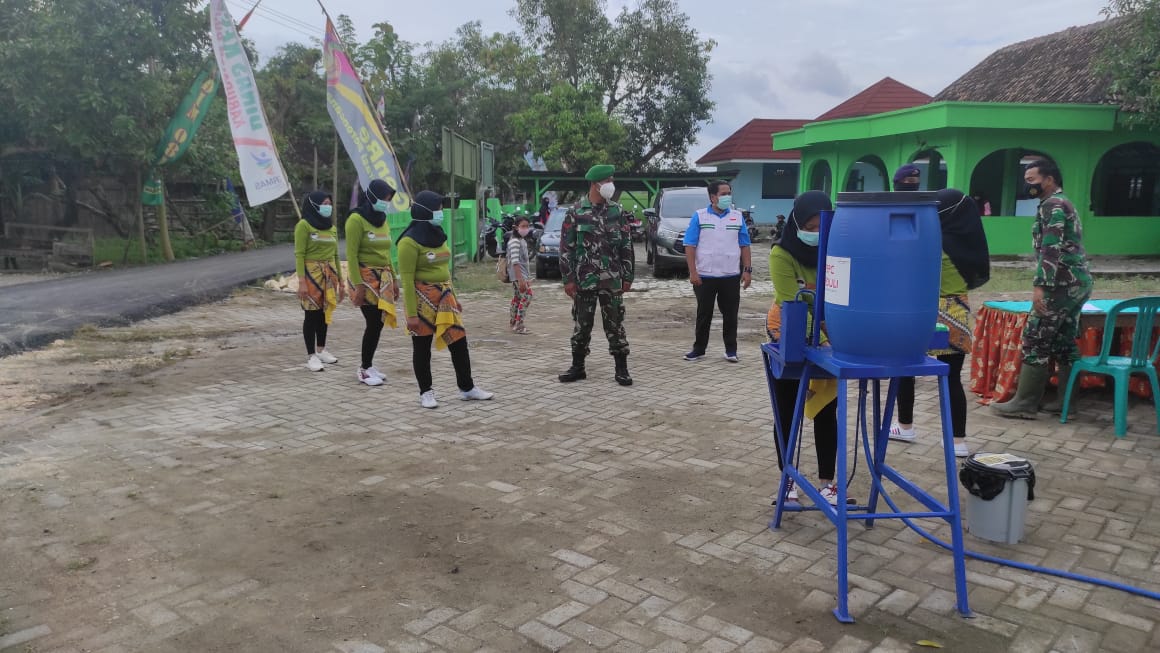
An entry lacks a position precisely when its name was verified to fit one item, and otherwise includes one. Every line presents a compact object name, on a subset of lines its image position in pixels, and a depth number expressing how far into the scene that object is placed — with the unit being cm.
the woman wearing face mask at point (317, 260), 742
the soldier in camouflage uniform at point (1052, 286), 518
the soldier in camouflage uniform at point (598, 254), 693
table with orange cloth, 592
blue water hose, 326
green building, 1731
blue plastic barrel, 299
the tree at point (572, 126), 2841
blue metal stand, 307
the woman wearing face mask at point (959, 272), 443
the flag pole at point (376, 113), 1212
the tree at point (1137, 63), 1517
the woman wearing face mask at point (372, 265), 684
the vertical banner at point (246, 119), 1111
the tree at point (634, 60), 3055
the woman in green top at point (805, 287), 379
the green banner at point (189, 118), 1627
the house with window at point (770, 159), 2870
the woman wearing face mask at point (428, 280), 601
